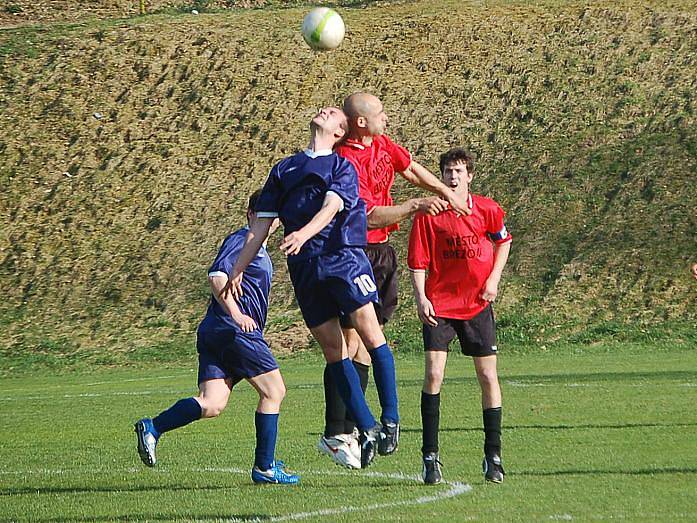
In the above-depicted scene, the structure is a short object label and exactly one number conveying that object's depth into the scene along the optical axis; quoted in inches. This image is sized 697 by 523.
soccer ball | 954.7
